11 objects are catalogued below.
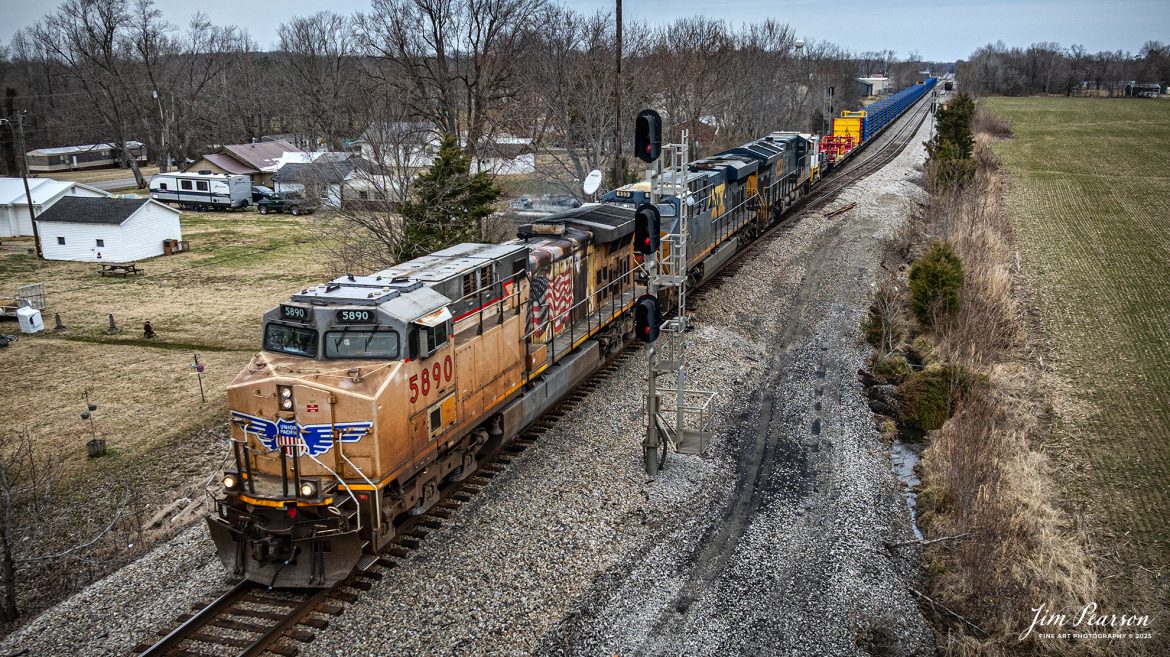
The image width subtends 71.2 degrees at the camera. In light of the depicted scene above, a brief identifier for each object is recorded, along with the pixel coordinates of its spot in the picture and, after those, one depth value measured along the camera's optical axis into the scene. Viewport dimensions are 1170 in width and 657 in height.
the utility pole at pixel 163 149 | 70.99
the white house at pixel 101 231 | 39.56
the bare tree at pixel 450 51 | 35.59
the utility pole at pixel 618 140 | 24.45
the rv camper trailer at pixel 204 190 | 54.84
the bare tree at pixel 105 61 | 68.38
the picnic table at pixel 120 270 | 36.59
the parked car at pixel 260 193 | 55.03
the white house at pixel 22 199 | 44.72
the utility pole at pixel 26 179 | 38.97
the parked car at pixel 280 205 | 53.19
